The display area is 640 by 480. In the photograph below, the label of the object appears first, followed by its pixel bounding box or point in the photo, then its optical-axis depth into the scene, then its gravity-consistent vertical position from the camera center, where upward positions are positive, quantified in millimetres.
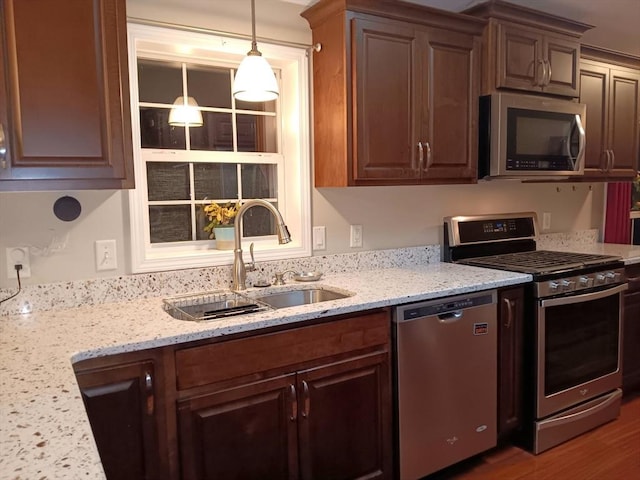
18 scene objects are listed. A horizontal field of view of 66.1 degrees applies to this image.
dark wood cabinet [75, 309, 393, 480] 1555 -716
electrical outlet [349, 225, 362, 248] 2707 -202
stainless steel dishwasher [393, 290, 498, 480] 2092 -812
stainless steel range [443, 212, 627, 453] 2457 -706
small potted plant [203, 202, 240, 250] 2434 -100
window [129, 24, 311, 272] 2211 +278
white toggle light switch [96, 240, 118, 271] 2049 -207
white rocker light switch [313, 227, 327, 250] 2602 -196
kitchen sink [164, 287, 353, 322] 2000 -437
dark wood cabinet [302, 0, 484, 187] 2279 +520
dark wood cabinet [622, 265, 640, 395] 2990 -852
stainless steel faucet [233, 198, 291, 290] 2188 -219
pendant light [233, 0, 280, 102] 1916 +496
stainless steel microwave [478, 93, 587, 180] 2623 +331
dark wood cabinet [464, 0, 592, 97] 2590 +810
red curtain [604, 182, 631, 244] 3893 -130
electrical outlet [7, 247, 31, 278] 1876 -203
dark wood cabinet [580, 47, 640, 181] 3098 +542
